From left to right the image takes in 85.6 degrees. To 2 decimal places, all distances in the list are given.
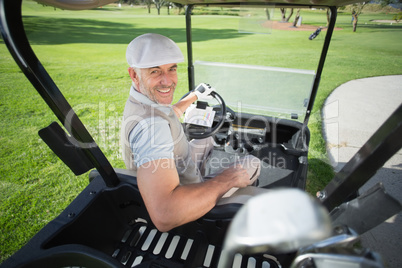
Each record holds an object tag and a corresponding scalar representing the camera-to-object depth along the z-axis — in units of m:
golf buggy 0.41
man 0.99
